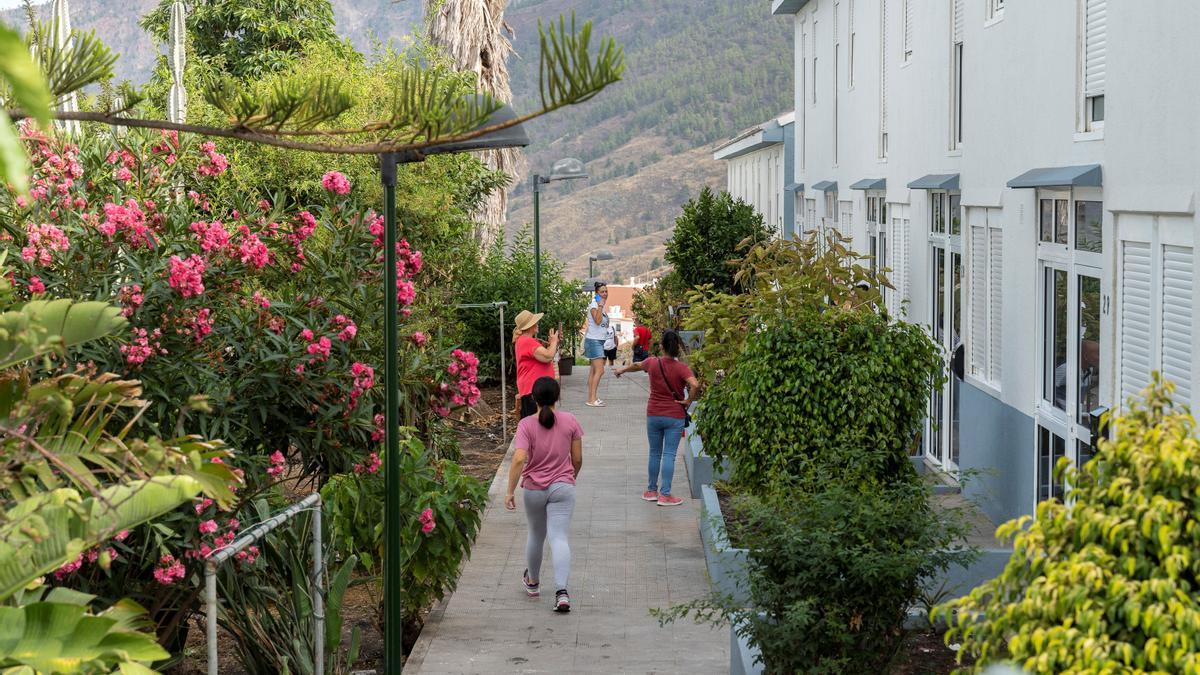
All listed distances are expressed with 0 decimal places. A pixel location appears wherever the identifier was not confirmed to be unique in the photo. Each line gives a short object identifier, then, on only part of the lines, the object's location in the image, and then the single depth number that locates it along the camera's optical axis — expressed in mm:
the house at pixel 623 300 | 66250
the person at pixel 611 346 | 23878
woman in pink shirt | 9758
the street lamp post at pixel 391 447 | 7000
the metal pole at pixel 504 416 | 18219
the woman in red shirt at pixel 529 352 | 14164
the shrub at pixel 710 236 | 25906
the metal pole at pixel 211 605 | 5816
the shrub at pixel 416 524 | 9187
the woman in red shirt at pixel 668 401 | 13094
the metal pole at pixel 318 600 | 7216
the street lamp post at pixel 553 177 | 21297
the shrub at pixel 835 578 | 6590
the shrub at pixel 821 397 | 10641
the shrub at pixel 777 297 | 11625
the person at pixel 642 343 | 21936
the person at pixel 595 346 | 21203
